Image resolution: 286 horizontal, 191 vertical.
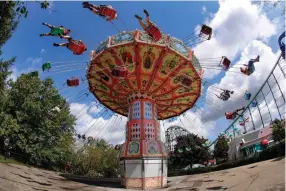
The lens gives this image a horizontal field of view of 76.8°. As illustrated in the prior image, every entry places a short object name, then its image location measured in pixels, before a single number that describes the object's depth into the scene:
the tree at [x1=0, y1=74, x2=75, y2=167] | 19.53
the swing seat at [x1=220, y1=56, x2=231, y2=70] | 13.95
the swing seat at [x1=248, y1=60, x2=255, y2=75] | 13.67
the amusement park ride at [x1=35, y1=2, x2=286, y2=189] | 14.00
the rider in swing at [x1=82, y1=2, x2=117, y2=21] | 10.53
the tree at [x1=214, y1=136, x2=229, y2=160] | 33.85
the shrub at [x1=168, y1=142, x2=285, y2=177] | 15.47
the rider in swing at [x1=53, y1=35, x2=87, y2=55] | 11.64
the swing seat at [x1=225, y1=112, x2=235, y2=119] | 18.30
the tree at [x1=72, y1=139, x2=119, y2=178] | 30.78
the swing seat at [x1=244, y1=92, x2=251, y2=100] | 15.54
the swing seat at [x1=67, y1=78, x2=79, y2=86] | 14.68
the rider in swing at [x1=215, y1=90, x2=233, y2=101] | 15.85
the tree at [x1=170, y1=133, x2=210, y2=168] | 30.91
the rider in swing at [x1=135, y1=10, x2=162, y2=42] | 11.53
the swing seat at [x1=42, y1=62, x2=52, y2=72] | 12.44
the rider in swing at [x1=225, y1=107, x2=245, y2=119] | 18.31
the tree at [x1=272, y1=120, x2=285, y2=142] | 16.06
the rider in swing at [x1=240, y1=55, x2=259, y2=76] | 13.64
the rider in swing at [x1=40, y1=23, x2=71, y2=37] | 10.13
